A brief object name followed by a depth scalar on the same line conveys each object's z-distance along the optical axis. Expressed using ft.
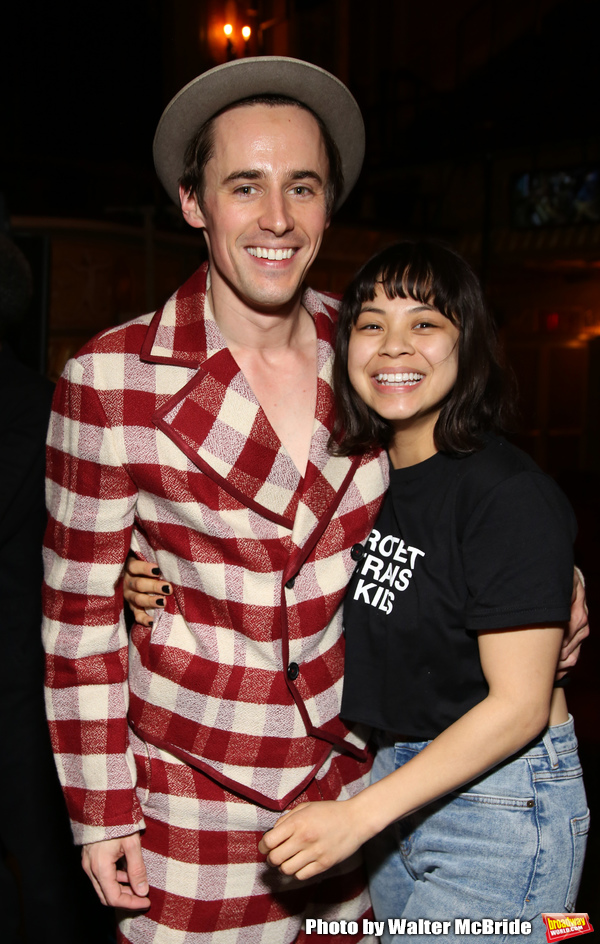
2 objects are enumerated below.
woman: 3.81
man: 4.33
